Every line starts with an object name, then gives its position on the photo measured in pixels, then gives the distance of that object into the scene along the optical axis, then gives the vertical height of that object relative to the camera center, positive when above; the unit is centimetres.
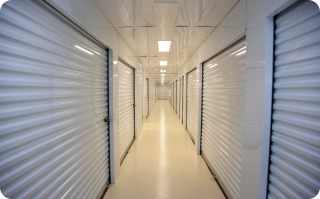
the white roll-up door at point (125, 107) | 329 -39
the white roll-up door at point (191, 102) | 479 -33
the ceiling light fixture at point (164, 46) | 344 +125
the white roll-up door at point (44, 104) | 91 -10
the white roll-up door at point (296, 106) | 99 -10
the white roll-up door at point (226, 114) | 189 -36
